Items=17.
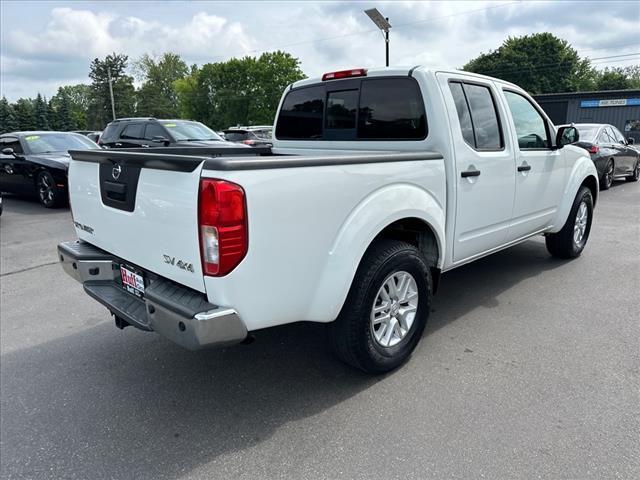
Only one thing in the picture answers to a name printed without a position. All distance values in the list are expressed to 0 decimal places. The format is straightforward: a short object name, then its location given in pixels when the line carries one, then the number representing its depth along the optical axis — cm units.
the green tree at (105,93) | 7681
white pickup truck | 227
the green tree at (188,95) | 7438
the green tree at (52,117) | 6874
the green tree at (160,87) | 8212
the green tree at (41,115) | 6669
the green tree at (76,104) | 7371
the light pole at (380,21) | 1636
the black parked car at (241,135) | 2183
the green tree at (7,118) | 6297
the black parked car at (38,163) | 977
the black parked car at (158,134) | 1161
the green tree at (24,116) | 6562
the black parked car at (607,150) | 1116
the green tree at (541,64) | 5953
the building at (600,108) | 3669
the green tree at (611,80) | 6906
